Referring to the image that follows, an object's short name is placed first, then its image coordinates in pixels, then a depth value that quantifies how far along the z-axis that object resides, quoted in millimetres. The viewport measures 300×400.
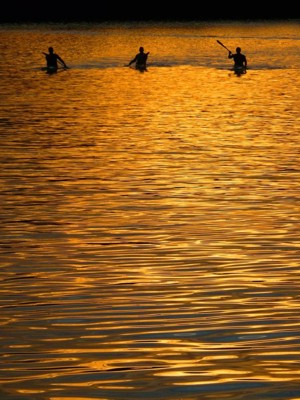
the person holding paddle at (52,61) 60562
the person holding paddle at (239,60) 59809
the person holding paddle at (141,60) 62738
